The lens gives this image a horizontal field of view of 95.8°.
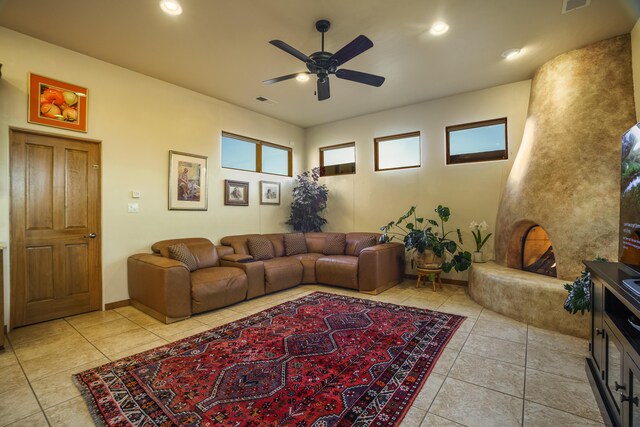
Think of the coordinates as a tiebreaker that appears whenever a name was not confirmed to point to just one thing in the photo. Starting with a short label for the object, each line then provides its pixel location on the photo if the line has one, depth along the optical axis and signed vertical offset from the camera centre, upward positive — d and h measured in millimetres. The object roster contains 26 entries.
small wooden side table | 4359 -943
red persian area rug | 1660 -1169
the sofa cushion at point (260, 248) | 4738 -603
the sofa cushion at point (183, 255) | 3596 -545
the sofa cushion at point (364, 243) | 5062 -555
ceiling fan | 2512 +1443
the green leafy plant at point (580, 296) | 2207 -655
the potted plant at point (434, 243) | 4273 -482
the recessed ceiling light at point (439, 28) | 2869 +1859
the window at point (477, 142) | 4397 +1107
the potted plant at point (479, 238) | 4121 -391
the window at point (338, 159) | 5895 +1101
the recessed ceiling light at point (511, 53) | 3353 +1868
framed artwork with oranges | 3074 +1205
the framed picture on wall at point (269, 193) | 5516 +369
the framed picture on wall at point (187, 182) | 4176 +451
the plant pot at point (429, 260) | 4406 -744
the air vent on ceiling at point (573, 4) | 2545 +1852
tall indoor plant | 5781 +148
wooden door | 3035 -172
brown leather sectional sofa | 3184 -806
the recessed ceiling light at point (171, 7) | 2545 +1845
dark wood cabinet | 1273 -710
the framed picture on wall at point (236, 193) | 4906 +330
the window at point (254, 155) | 5014 +1067
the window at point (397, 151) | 5168 +1117
